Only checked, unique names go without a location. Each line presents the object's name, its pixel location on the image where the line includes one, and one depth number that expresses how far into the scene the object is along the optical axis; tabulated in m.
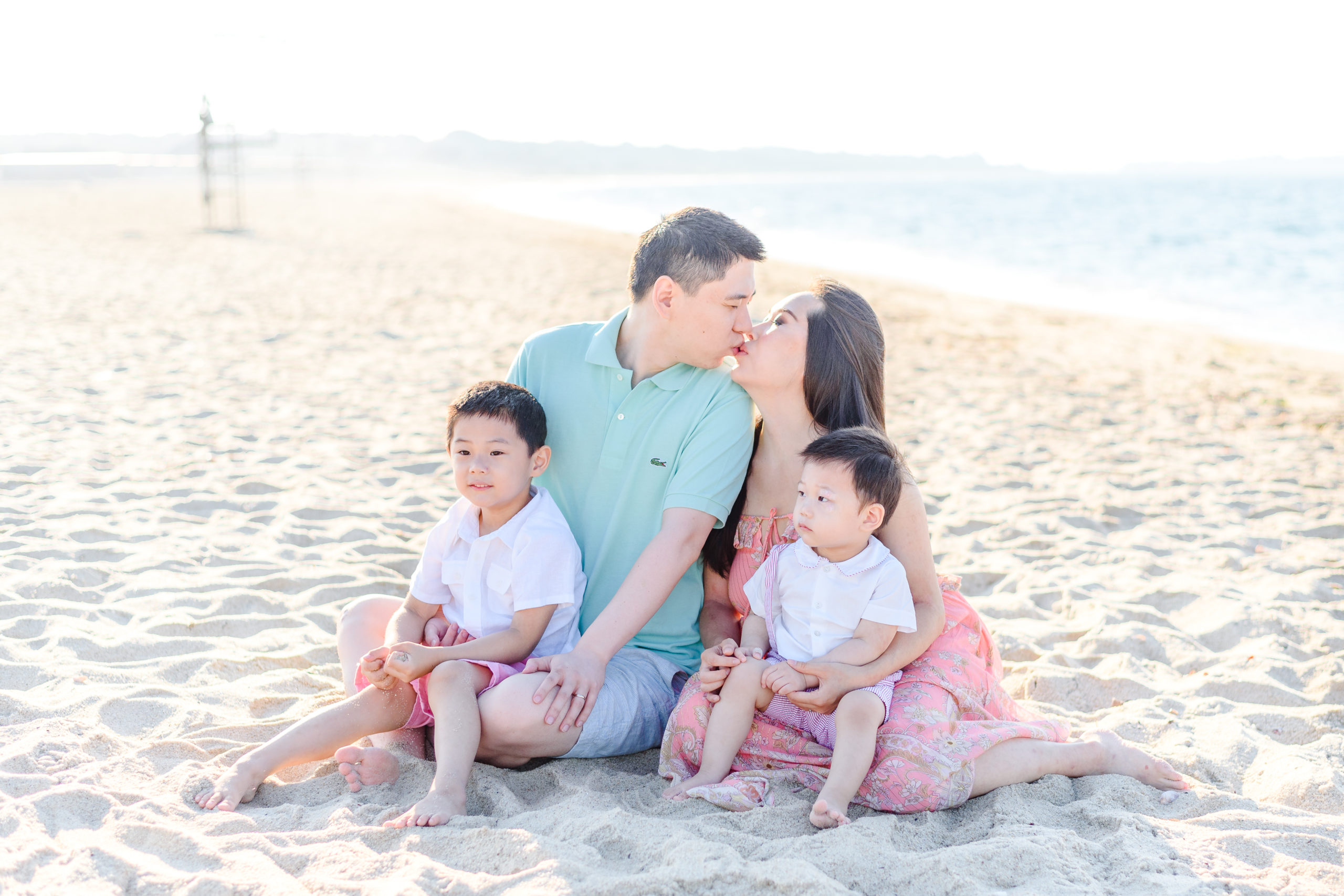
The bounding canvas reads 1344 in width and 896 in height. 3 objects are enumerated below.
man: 2.67
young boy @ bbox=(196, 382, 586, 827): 2.48
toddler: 2.49
